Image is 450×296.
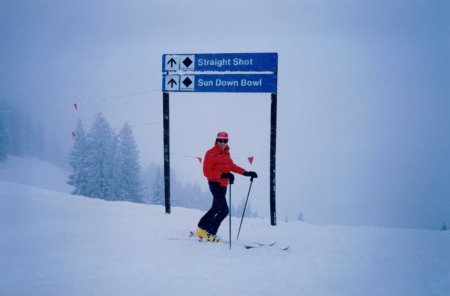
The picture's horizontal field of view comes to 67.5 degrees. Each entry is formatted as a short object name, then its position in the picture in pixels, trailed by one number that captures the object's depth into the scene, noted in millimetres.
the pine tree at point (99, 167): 33219
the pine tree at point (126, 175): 33469
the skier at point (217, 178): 6773
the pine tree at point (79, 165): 35938
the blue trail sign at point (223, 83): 10039
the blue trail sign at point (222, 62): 10023
